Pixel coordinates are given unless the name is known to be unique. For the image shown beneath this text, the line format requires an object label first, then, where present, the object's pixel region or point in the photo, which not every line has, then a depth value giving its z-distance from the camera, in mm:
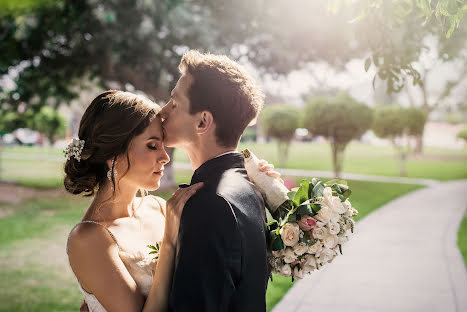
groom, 1856
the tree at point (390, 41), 3752
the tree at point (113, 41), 13398
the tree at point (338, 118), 19469
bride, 2340
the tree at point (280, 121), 25047
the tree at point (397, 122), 22953
